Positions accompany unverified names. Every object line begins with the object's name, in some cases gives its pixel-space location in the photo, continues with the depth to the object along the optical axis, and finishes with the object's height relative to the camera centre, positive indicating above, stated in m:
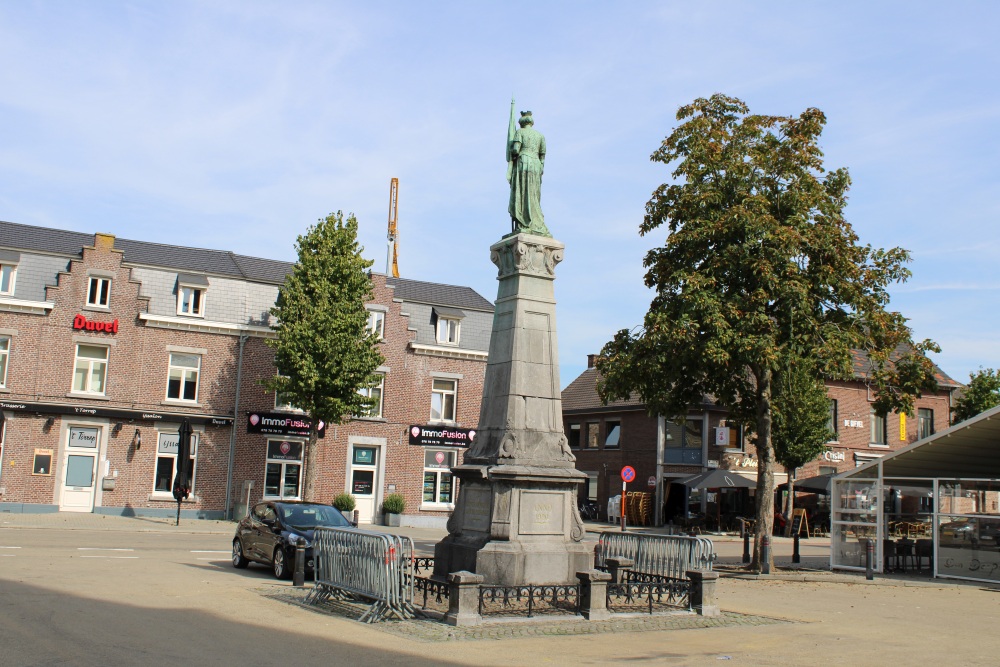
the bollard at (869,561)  21.42 -1.83
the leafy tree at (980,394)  45.25 +4.44
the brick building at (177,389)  31.62 +2.16
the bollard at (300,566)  15.52 -1.88
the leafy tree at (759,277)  20.50 +4.46
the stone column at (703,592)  13.46 -1.72
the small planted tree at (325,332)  31.88 +4.14
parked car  17.05 -1.50
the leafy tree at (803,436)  37.44 +1.67
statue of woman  15.15 +4.69
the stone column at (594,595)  12.34 -1.69
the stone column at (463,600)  11.45 -1.70
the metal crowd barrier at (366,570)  12.01 -1.54
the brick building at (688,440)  42.00 +1.56
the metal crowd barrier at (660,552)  14.73 -1.35
